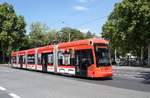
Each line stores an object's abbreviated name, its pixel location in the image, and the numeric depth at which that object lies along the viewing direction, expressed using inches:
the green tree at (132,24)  926.7
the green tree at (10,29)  1606.2
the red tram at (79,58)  466.0
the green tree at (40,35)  2173.3
